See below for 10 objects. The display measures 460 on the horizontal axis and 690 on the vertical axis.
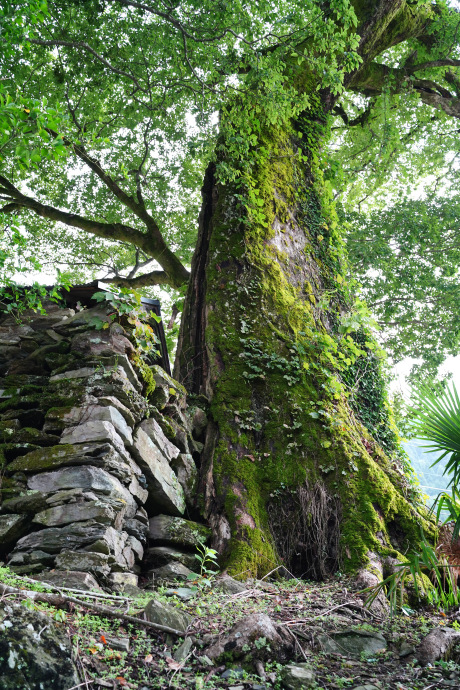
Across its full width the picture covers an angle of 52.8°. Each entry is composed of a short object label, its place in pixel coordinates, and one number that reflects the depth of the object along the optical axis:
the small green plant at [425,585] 3.50
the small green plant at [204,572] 3.68
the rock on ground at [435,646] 2.76
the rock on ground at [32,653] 1.83
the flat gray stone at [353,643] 2.85
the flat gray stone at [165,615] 2.69
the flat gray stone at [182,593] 3.40
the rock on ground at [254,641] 2.51
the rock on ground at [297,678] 2.31
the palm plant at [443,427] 3.70
